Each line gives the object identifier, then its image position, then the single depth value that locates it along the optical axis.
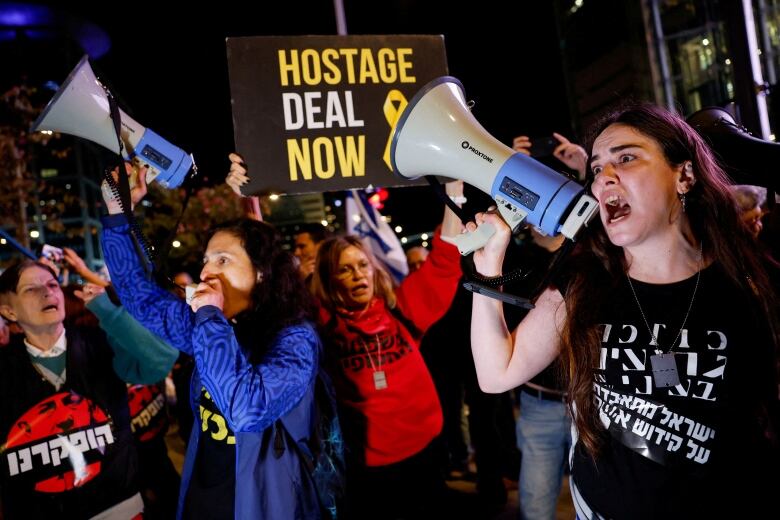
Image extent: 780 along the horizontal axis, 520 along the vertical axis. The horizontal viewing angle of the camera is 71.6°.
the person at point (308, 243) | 4.61
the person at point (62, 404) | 2.37
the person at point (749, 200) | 2.99
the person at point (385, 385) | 2.81
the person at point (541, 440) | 2.83
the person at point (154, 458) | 3.56
